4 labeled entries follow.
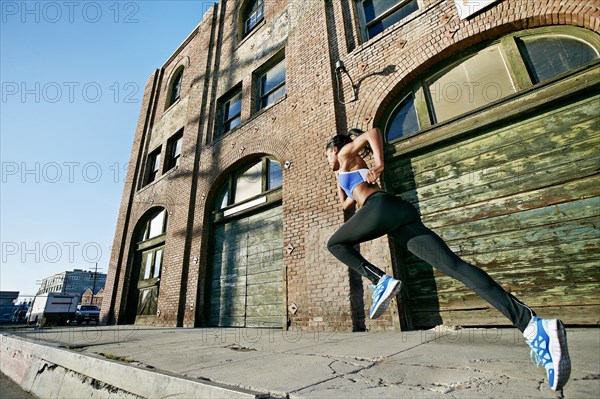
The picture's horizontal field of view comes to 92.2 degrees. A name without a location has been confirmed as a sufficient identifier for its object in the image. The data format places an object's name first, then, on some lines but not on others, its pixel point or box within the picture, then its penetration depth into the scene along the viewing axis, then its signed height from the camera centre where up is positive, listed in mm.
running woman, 1456 +341
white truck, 16548 +143
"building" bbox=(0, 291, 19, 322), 33844 +731
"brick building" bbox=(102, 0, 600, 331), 3609 +2200
